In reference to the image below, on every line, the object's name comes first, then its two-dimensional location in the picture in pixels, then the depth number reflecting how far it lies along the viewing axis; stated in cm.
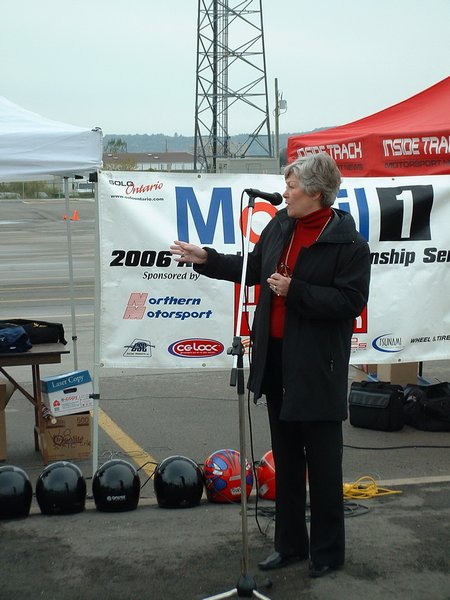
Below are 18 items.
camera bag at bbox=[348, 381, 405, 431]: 741
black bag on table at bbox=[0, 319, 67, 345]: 678
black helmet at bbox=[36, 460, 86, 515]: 539
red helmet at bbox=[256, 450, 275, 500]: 566
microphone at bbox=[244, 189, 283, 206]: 420
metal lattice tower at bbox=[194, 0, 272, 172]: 4622
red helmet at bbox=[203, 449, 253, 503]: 560
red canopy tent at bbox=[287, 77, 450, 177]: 753
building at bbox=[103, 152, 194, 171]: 13245
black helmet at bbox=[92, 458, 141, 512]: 544
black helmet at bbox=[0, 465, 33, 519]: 531
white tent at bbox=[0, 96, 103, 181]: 594
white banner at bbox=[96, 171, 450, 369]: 581
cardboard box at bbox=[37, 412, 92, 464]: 657
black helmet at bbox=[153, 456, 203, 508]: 553
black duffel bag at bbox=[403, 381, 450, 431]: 741
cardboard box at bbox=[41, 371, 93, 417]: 653
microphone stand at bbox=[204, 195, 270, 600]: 397
